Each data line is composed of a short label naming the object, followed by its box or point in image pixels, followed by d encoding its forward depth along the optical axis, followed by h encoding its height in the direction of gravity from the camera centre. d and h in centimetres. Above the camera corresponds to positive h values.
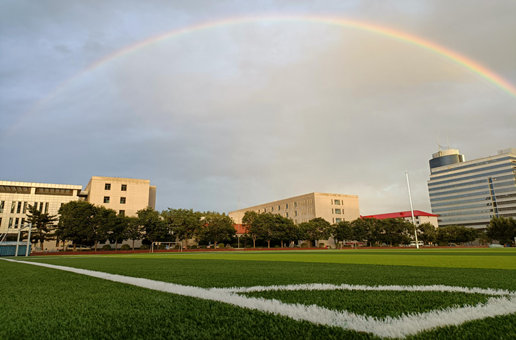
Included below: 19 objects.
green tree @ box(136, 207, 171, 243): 4697 +216
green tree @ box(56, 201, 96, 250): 4019 +249
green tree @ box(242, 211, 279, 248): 5647 +223
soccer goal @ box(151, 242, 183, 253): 5238 -96
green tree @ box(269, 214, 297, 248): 5768 +141
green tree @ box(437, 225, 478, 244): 7138 -55
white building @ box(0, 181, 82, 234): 5369 +770
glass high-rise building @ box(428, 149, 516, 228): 10725 +1497
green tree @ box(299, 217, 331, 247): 6134 +115
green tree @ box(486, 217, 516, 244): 6138 +28
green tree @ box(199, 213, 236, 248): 5191 +168
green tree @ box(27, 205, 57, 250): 4259 +262
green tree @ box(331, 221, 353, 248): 6169 +81
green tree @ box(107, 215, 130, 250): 4441 +178
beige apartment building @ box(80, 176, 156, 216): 5894 +898
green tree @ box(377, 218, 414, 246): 6091 +68
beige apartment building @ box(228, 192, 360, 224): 7938 +738
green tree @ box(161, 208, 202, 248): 4756 +254
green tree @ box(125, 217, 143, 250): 4628 +165
